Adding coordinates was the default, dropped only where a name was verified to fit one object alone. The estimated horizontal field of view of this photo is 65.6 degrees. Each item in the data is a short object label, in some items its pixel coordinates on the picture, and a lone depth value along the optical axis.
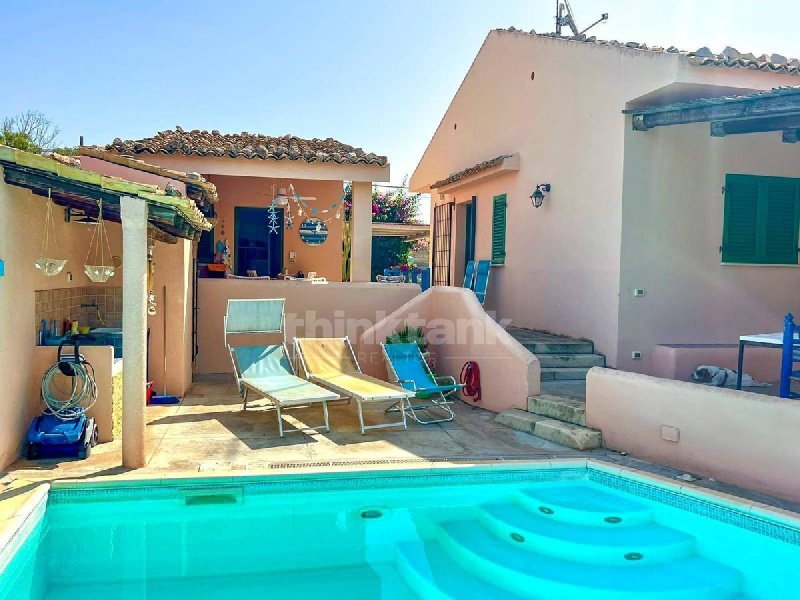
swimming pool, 5.75
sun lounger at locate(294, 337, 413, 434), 9.73
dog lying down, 10.10
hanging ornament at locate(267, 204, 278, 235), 14.62
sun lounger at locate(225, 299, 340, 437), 9.27
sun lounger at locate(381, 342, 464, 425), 10.28
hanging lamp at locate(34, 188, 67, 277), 7.30
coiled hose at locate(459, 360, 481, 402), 11.20
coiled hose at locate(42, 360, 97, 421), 7.81
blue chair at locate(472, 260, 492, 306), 15.19
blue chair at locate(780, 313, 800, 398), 7.78
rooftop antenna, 16.16
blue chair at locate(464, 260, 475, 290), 15.99
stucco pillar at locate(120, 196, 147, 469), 7.24
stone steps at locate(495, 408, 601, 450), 8.62
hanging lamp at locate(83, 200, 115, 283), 10.45
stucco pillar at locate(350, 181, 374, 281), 14.45
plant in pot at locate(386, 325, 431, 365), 12.26
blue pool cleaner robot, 7.47
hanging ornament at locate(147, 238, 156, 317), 10.09
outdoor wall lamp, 13.12
